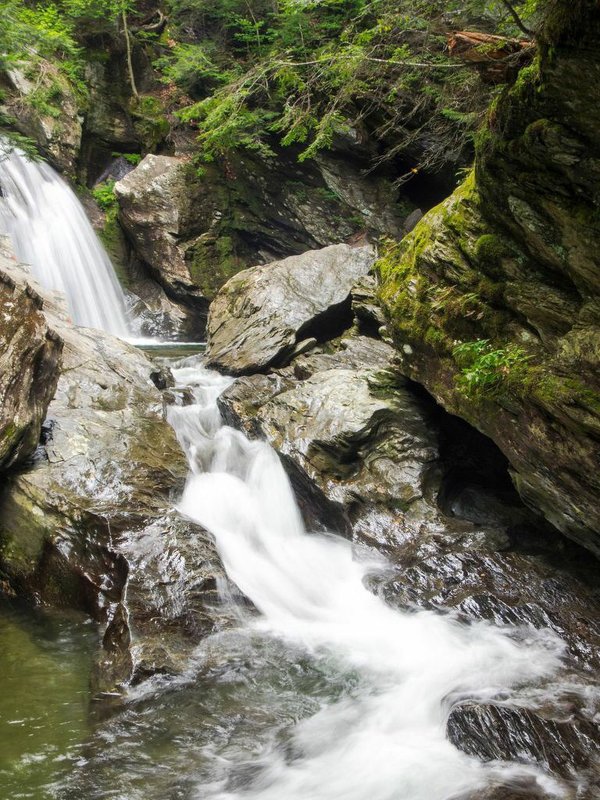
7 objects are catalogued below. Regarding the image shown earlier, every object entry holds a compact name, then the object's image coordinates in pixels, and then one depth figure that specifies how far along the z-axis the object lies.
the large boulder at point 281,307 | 10.60
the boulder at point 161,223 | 15.40
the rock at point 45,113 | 15.50
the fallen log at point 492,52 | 4.47
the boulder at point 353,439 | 6.96
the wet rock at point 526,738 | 3.70
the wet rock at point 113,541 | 4.93
